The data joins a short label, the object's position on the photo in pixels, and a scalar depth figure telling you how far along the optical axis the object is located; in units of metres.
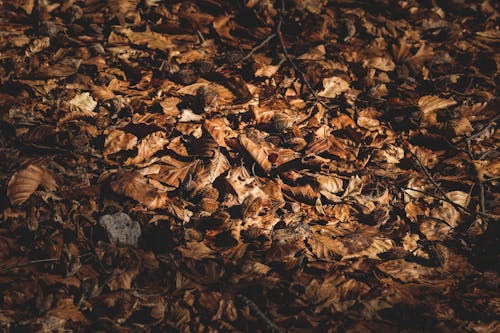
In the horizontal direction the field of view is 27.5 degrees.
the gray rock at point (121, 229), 1.35
